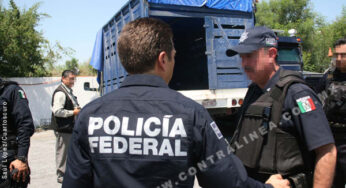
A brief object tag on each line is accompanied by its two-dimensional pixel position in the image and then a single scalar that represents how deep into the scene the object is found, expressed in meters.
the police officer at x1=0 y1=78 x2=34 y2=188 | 2.47
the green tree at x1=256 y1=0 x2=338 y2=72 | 32.28
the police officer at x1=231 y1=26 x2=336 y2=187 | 1.49
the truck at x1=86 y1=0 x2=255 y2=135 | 5.19
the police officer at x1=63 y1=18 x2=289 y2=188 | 1.10
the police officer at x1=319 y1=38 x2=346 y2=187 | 2.36
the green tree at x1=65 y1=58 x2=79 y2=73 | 50.03
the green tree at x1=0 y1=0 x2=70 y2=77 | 14.28
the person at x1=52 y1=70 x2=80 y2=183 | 4.56
